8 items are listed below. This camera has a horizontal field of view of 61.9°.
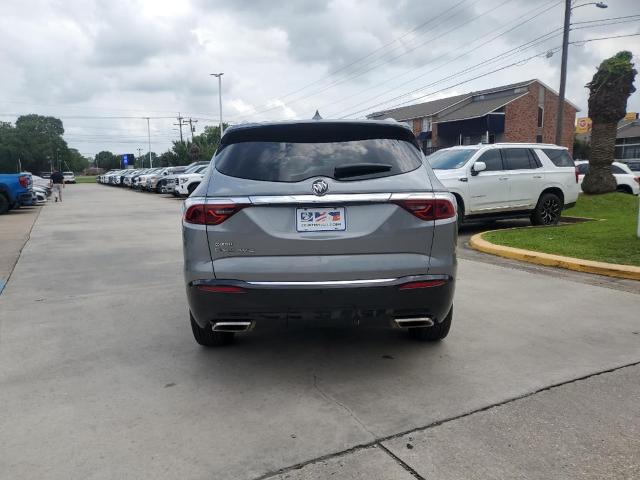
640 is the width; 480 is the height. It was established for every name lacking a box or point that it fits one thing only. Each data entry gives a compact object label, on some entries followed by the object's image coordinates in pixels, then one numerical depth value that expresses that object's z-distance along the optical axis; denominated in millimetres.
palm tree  14625
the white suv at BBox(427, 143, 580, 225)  10672
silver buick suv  3355
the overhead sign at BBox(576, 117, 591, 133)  68475
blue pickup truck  17734
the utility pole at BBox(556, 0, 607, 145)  21172
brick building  43438
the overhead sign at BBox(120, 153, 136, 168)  87688
